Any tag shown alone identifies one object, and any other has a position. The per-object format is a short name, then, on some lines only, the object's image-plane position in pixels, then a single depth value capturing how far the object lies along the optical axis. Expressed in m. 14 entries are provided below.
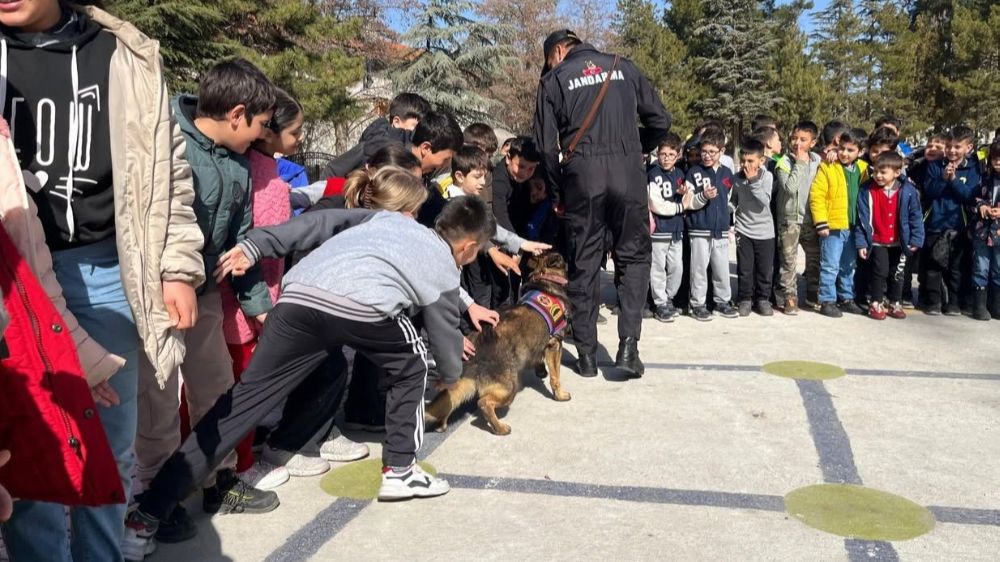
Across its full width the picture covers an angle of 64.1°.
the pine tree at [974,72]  37.41
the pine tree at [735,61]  45.97
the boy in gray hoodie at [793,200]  7.64
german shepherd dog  4.46
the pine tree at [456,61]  33.47
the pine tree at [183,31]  17.72
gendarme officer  5.30
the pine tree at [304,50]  20.88
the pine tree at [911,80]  42.24
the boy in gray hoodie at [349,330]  3.20
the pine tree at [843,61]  46.06
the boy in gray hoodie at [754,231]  7.59
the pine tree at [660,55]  45.47
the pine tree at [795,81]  43.72
